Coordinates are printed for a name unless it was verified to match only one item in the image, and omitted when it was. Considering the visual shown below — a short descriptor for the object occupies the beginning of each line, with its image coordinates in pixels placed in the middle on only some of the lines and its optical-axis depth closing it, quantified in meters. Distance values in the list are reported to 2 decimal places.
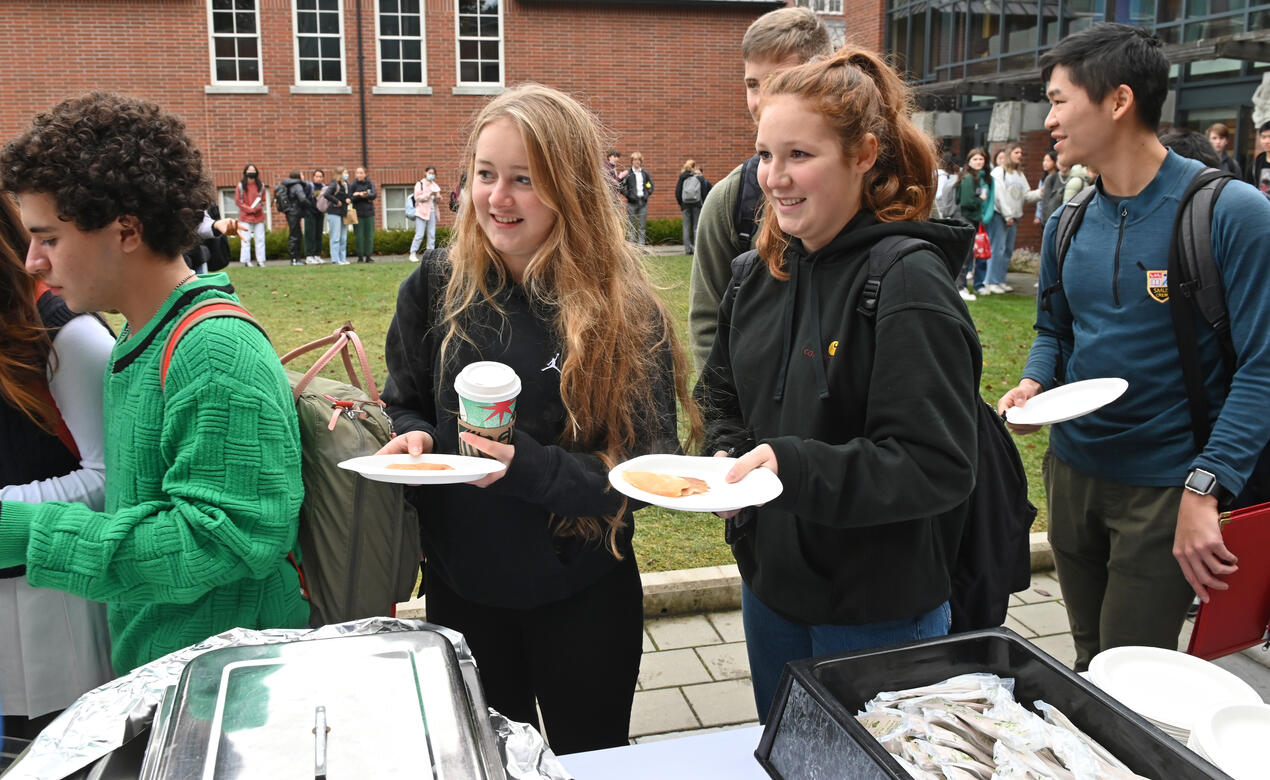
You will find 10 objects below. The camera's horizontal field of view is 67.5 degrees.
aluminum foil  1.27
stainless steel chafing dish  1.17
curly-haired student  1.70
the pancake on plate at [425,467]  1.73
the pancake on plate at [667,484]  1.59
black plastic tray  1.32
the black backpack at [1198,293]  2.43
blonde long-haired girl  2.07
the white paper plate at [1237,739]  1.39
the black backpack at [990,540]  1.96
